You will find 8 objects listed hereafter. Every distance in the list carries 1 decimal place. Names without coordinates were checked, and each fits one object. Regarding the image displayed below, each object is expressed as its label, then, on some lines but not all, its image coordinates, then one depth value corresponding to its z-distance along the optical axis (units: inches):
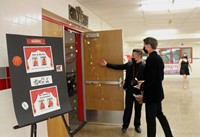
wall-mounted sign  139.6
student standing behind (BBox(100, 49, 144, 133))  136.1
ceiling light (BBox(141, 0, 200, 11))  160.3
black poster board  65.2
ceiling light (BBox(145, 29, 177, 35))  331.0
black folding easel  68.6
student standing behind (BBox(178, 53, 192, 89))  351.9
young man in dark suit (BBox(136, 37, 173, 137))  102.3
